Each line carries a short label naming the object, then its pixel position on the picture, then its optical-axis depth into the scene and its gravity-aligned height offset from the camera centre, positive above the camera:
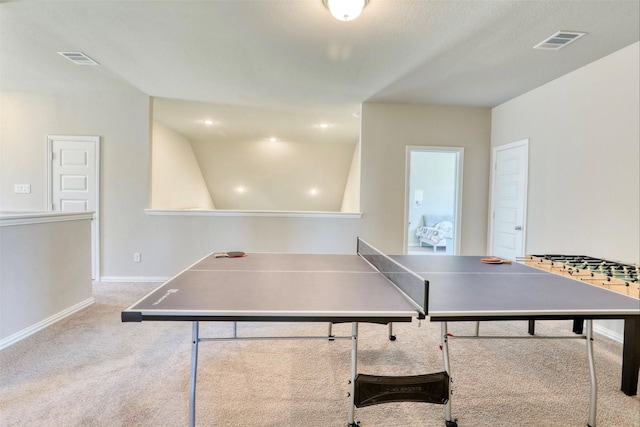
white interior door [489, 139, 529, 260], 3.61 +0.12
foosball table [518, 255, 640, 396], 1.67 -0.42
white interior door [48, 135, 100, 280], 3.96 +0.25
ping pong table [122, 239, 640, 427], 1.16 -0.43
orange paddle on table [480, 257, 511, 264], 2.15 -0.39
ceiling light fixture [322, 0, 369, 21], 1.92 +1.31
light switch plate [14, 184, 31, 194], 3.94 +0.09
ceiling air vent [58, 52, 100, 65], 2.89 +1.41
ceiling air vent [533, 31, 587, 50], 2.34 +1.42
